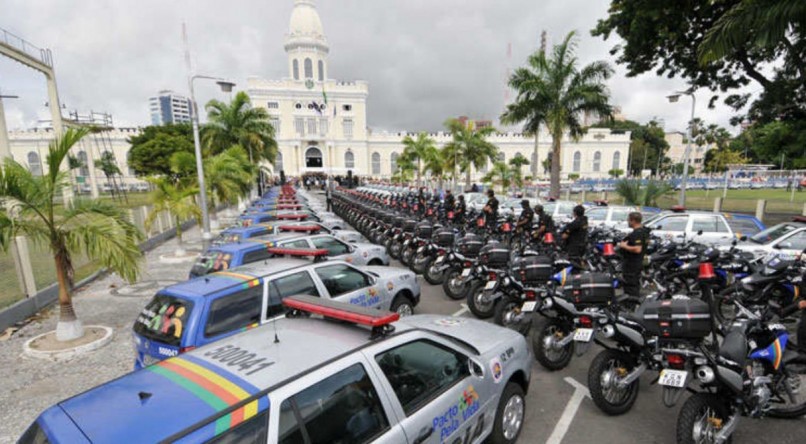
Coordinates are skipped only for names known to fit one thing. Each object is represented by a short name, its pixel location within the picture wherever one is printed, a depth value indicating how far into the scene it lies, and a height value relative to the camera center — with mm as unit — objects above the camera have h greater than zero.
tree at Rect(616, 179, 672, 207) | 16469 -1330
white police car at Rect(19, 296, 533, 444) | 1754 -1196
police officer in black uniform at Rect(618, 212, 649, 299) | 5746 -1436
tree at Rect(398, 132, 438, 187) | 36469 +1721
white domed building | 71375 +8510
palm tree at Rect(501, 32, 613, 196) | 17172 +3284
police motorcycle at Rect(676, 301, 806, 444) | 3057 -1862
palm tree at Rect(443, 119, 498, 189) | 28328 +1577
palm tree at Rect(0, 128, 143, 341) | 5277 -804
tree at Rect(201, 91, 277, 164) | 23184 +2660
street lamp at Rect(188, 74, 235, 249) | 10575 -491
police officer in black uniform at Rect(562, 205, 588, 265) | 7328 -1475
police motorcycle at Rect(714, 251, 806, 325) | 5617 -1983
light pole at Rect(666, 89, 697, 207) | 16712 +2783
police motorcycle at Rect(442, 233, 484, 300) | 7512 -2121
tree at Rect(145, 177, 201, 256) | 11672 -1048
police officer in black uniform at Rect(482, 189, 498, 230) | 11822 -1521
